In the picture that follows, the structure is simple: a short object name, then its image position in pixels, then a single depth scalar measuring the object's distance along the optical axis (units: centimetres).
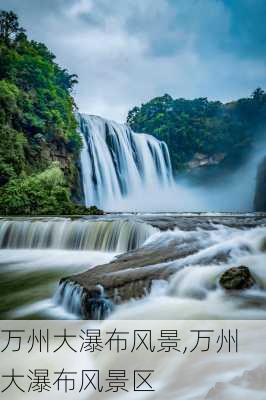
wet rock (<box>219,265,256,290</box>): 450
